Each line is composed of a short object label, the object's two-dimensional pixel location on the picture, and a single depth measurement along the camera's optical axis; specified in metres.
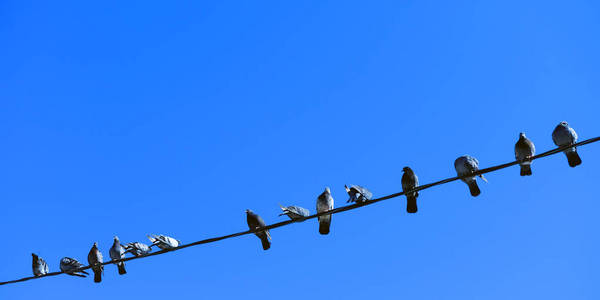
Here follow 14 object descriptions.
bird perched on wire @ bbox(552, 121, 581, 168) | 10.69
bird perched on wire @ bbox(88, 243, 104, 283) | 12.88
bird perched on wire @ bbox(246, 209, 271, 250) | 11.70
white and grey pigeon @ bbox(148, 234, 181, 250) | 11.51
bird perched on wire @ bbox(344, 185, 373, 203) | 10.04
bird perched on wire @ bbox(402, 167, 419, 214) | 11.02
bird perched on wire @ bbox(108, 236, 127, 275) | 13.19
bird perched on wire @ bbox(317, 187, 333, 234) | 11.33
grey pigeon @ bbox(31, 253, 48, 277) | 13.82
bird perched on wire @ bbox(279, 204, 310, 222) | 10.05
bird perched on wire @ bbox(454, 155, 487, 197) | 10.91
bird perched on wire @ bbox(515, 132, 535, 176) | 10.51
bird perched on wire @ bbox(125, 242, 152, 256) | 12.04
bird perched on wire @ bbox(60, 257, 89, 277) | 12.63
